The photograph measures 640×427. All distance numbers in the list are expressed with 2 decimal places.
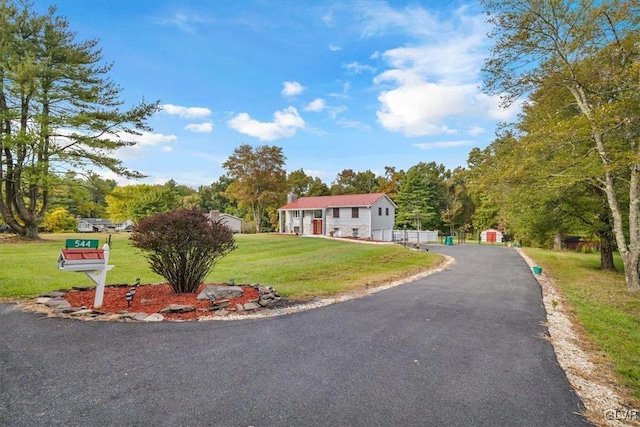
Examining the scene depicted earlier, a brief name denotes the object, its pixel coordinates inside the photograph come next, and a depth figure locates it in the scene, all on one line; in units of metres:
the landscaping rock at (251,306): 5.91
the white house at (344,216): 28.17
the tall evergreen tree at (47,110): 18.08
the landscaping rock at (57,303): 5.57
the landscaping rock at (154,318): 5.11
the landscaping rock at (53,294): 6.21
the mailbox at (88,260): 5.43
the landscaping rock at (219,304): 5.82
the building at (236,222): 41.78
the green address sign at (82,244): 5.67
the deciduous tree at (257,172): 37.66
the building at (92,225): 49.88
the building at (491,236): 34.91
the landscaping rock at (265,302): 6.18
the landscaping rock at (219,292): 6.27
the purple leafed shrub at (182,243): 6.32
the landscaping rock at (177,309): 5.47
